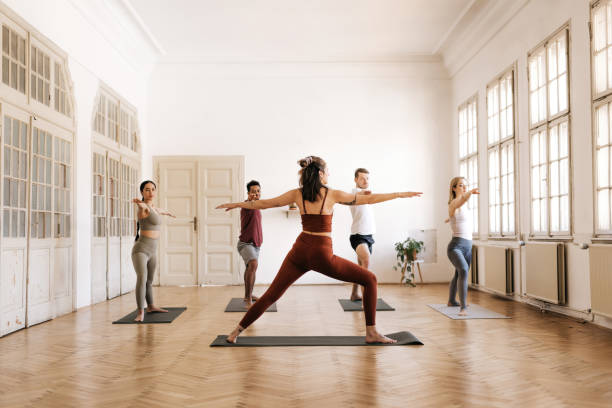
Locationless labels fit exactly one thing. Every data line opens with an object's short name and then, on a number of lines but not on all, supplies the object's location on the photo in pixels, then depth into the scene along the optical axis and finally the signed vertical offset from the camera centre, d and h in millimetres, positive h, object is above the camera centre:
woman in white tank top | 5984 -233
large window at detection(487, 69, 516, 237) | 7477 +926
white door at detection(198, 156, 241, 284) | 10023 +6
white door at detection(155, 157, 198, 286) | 10023 -28
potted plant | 9594 -684
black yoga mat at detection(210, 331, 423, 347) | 4328 -1022
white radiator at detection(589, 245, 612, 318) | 4906 -580
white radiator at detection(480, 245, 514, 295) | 7285 -732
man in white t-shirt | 6484 -130
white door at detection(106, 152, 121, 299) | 7848 -122
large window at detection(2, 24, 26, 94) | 5109 +1598
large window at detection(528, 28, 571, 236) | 6034 +968
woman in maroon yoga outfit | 4105 -172
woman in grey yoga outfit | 5648 -238
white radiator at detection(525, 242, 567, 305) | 5882 -630
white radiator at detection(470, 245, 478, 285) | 8820 -811
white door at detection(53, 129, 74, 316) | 6121 -22
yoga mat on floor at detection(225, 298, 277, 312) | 6410 -1097
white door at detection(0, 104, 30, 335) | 4992 +25
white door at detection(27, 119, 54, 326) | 5547 -72
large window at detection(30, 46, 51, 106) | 5680 +1585
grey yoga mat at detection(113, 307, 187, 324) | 5578 -1066
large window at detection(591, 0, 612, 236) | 5160 +1078
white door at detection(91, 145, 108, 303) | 7238 -109
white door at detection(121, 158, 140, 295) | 8508 -19
